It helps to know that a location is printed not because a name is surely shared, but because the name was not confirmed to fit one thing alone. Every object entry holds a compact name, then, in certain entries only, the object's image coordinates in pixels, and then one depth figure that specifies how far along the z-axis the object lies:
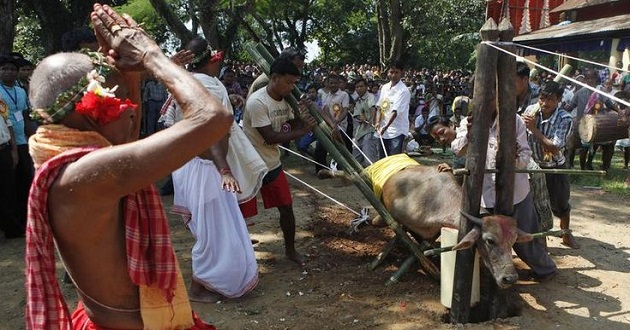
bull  3.69
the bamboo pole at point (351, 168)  4.59
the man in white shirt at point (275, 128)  4.83
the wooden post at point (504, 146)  3.63
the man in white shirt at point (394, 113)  7.49
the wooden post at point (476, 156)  3.59
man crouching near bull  4.33
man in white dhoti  4.09
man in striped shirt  5.28
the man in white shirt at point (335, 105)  9.96
